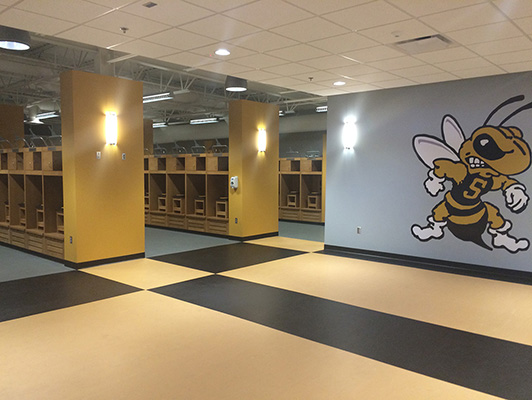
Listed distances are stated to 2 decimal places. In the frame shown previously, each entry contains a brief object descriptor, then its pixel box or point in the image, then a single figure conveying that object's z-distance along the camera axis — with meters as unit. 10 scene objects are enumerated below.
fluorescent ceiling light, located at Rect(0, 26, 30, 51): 5.38
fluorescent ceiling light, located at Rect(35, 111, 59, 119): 15.20
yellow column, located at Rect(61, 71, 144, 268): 6.37
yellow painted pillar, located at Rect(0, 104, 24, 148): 10.38
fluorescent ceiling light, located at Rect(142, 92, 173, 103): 10.89
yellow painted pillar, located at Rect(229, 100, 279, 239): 9.08
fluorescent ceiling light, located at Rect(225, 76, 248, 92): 7.86
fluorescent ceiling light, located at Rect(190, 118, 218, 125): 16.64
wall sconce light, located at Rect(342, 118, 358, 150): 7.71
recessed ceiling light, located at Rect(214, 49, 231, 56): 5.11
